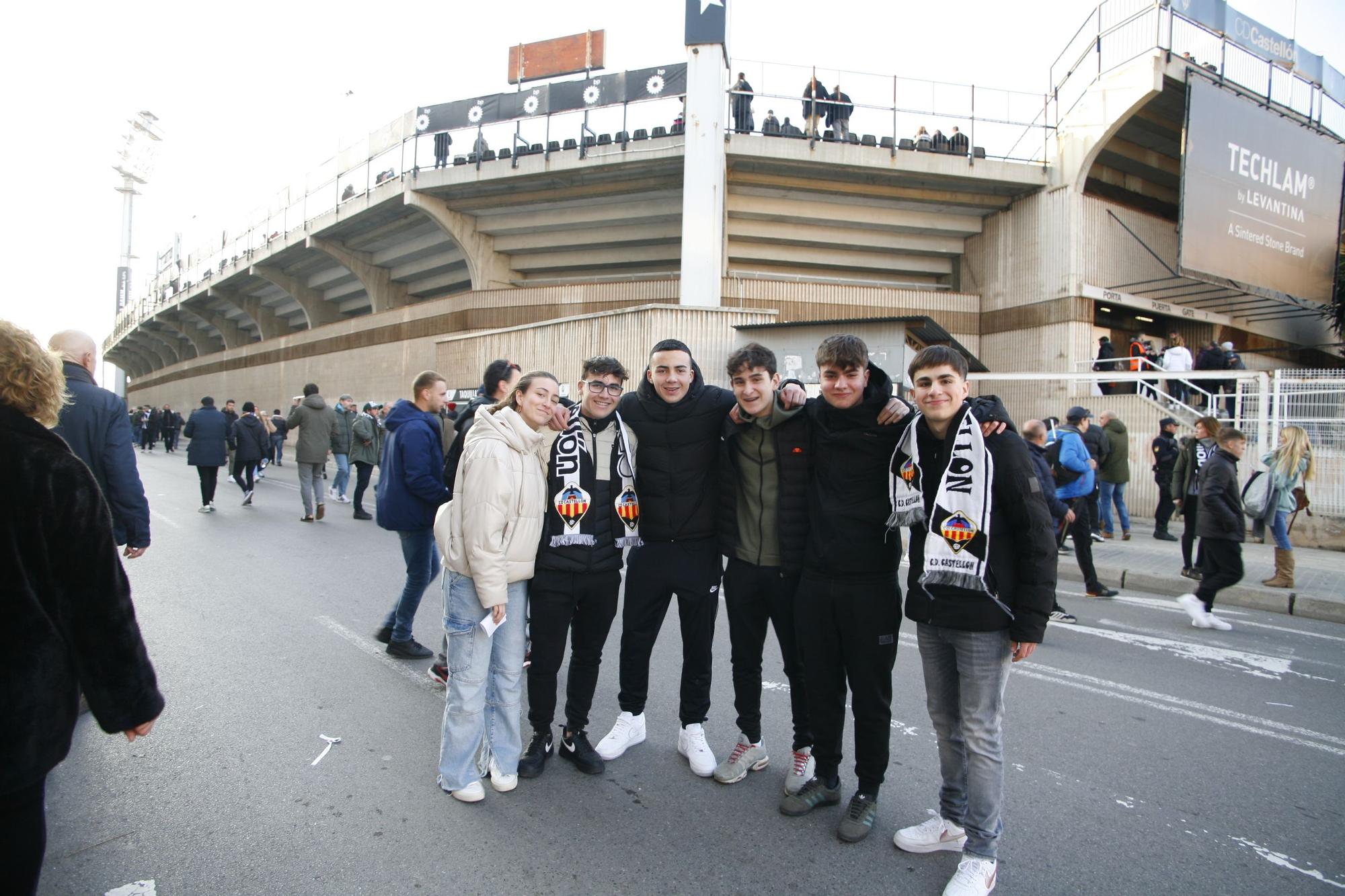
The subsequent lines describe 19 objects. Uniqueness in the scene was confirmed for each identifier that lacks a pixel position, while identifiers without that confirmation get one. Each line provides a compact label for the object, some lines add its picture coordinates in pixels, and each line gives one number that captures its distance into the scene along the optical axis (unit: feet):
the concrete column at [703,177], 55.83
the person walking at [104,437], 12.96
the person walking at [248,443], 39.17
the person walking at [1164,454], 37.65
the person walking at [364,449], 35.53
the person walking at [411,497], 14.99
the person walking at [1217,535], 19.38
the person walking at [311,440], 34.24
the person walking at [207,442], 34.55
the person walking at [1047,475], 16.80
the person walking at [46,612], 5.49
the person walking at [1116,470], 34.68
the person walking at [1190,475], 25.46
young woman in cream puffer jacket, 9.79
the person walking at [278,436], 48.27
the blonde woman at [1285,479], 23.52
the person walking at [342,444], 40.45
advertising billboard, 55.11
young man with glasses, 10.68
